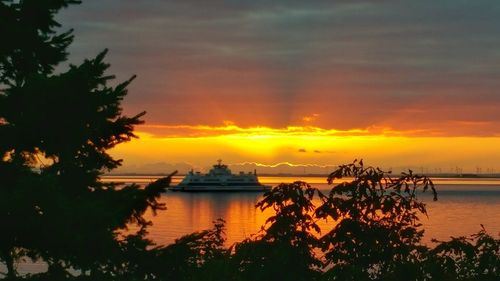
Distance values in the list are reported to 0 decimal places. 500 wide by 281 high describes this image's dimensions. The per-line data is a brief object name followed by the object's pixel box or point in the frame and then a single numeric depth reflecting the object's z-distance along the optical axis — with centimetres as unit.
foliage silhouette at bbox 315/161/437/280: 1330
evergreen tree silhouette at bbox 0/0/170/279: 1273
